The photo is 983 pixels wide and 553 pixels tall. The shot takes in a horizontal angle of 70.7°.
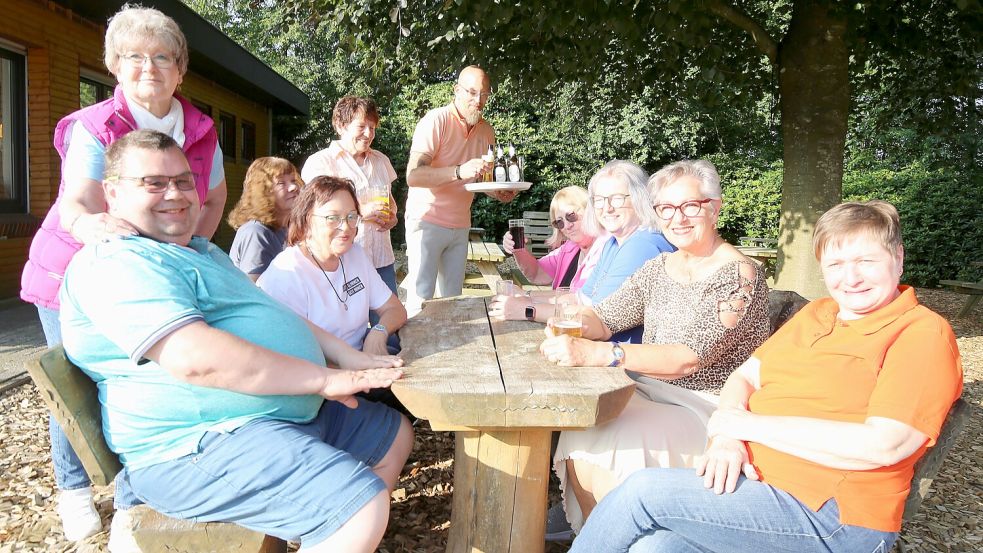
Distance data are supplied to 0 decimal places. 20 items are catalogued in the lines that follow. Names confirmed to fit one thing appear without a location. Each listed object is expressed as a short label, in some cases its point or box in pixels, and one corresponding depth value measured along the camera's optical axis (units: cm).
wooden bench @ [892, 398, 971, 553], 172
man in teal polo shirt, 167
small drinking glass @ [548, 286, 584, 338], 240
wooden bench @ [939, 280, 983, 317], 807
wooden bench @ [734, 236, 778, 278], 1025
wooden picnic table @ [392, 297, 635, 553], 180
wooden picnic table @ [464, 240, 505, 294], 570
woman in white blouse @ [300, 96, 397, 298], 380
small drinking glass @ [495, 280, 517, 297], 312
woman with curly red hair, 332
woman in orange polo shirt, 160
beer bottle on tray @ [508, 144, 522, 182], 411
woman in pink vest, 231
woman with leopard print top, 214
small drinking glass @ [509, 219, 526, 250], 412
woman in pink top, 299
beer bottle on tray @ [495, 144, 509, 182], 415
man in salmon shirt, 421
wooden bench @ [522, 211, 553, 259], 1219
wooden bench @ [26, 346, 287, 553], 175
